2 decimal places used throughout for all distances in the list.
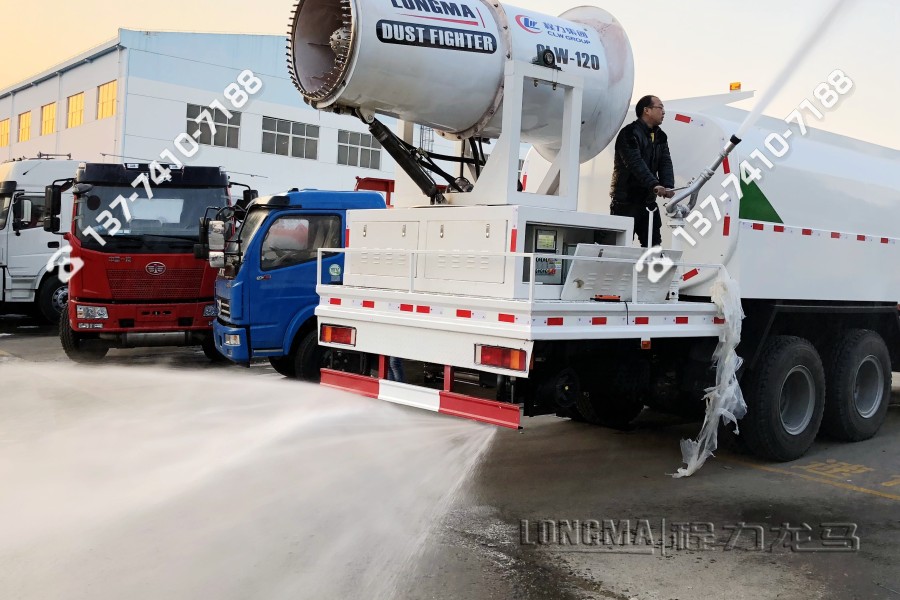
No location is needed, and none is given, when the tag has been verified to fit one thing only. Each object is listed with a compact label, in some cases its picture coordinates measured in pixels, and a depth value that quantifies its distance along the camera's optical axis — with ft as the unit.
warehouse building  94.94
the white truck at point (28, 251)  50.83
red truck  36.24
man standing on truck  20.25
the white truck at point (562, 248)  16.56
